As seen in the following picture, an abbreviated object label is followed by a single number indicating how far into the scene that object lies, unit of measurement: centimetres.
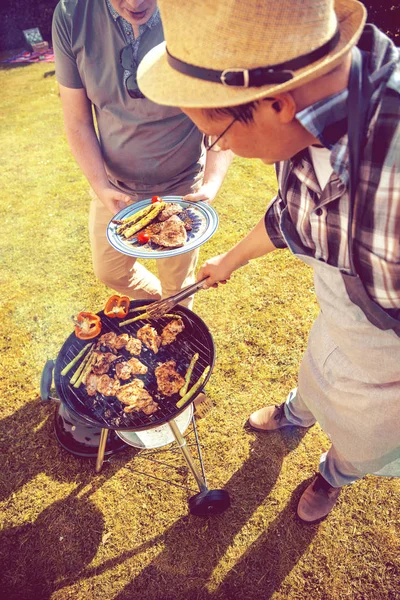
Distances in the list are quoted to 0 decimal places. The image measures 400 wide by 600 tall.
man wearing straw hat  132
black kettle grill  246
